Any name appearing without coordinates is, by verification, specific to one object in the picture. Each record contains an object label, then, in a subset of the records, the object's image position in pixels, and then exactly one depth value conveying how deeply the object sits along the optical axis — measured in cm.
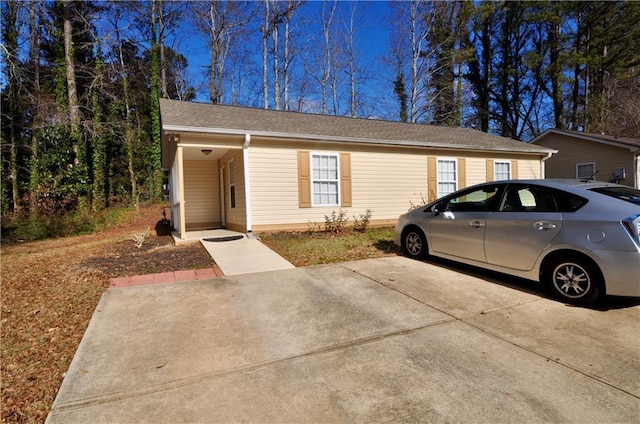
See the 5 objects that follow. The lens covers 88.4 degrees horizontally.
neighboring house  1572
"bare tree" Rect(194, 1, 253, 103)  2227
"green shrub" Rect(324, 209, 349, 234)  958
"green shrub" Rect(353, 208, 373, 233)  1002
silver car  342
